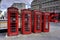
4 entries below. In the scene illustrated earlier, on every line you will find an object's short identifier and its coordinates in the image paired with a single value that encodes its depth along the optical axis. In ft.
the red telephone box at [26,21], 10.69
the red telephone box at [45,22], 12.24
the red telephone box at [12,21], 10.09
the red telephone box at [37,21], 11.48
